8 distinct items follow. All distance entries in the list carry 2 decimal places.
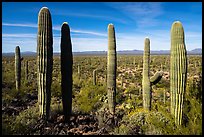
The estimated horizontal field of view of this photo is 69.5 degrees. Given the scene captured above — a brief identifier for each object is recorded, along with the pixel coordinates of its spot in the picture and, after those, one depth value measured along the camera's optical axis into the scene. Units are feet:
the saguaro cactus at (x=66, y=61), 15.43
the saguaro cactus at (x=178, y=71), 13.32
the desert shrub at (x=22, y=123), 11.98
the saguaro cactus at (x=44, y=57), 14.36
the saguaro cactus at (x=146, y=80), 17.12
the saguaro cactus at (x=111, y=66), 16.98
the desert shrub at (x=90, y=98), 20.00
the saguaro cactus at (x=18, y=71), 25.72
